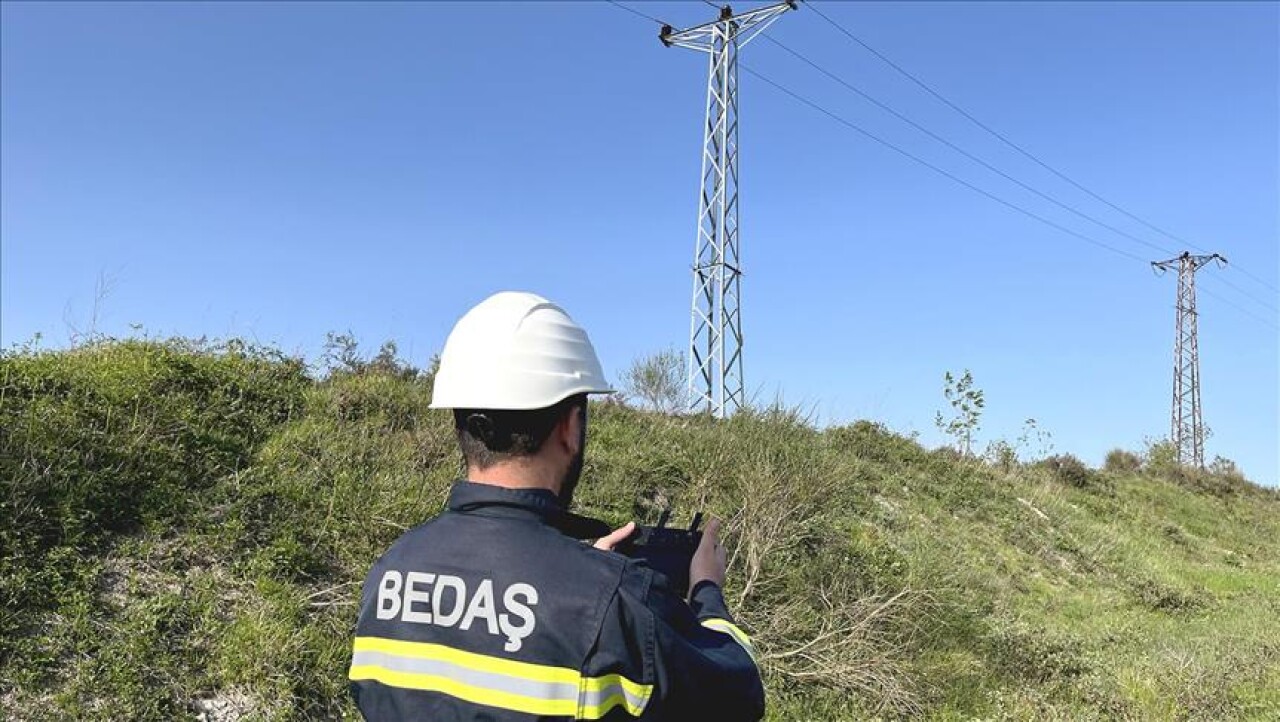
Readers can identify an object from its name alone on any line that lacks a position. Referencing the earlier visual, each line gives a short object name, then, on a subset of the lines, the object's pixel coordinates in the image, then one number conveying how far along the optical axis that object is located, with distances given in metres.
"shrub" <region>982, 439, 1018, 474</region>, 18.16
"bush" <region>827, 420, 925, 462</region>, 13.92
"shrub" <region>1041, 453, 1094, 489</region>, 19.45
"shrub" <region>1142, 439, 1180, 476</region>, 25.70
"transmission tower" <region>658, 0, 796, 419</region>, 15.47
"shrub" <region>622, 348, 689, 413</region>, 13.84
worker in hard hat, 1.55
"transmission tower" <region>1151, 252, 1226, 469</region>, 30.13
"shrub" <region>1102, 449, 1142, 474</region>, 26.77
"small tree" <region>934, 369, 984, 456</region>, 18.03
